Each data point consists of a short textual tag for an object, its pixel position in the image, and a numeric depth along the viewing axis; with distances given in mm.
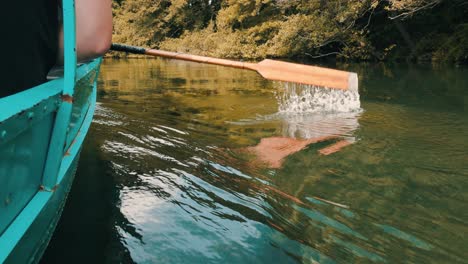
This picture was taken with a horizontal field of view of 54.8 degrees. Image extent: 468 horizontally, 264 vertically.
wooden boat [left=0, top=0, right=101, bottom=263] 1373
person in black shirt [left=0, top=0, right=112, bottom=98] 1415
